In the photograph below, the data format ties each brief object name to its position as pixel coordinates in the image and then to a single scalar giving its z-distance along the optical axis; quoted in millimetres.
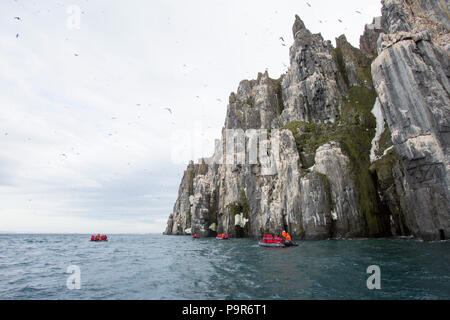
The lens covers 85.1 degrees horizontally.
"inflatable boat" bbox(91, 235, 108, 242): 75212
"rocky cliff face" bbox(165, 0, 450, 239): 35938
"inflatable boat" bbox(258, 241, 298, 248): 37469
